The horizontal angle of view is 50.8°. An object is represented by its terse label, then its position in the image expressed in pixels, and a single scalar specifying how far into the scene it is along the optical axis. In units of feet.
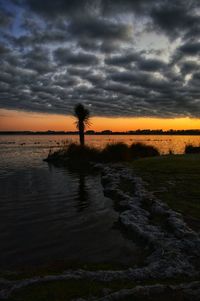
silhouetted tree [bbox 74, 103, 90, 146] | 94.11
